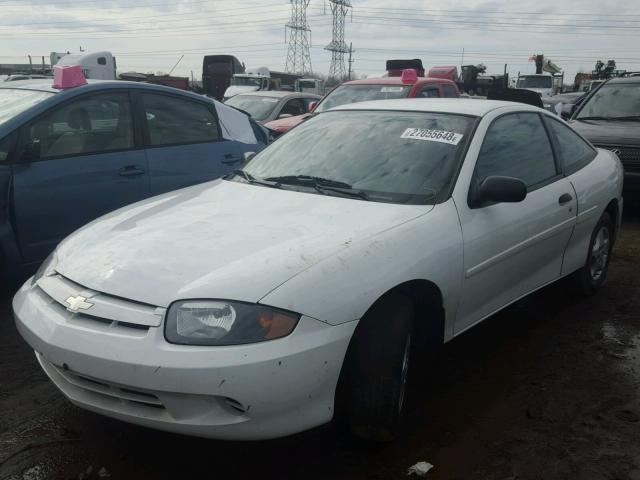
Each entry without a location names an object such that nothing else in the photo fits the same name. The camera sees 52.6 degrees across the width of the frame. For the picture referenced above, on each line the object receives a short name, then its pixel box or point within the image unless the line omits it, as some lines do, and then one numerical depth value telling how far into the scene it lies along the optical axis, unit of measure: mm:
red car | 9617
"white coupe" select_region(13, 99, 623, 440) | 2379
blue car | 4301
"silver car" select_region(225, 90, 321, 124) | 11547
